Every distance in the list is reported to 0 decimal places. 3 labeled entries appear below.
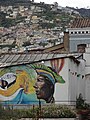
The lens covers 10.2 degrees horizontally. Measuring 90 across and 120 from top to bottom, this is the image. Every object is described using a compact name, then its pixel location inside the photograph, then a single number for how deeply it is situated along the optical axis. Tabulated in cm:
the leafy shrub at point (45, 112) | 2556
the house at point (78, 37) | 3941
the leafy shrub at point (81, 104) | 2917
